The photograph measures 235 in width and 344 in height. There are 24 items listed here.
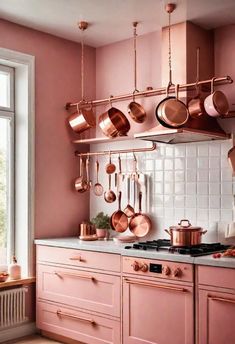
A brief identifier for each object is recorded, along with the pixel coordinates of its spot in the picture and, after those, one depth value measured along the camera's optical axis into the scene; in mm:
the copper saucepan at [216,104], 3443
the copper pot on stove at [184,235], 3455
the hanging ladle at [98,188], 4504
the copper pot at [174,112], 3547
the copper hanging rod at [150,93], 3563
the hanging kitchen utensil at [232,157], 3670
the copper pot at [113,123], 4164
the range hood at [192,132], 3504
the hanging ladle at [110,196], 4328
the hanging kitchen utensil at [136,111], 4109
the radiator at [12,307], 3964
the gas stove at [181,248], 3250
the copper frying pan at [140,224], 4121
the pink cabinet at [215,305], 2967
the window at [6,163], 4188
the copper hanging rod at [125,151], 4105
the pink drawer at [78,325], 3611
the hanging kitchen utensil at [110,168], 4344
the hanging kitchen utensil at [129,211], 4215
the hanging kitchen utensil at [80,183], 4438
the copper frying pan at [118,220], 4207
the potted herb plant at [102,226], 4242
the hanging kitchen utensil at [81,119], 4352
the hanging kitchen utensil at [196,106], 3617
